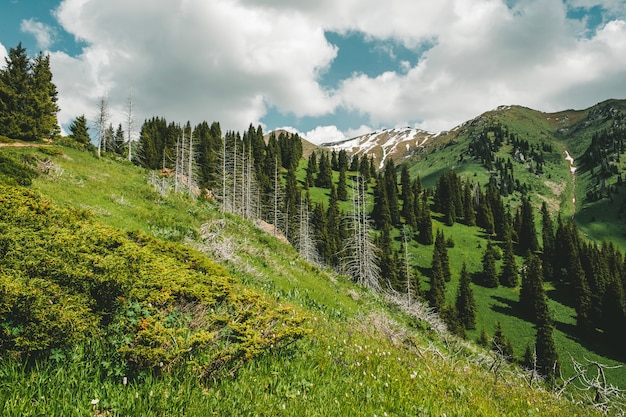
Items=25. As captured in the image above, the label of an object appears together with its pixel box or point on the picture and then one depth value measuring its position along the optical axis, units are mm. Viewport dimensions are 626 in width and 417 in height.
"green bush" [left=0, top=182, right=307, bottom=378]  3820
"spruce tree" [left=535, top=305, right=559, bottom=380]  55250
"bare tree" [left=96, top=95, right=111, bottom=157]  60750
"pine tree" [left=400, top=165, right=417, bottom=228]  100288
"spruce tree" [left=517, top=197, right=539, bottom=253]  97750
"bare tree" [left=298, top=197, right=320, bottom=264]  72288
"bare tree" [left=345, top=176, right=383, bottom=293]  47375
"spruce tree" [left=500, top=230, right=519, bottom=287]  77500
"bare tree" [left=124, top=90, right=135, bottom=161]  64938
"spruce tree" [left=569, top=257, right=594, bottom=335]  64375
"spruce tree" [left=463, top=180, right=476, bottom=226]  105062
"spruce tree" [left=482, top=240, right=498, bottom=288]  76688
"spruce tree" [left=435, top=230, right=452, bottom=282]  77000
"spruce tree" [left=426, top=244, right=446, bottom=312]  67125
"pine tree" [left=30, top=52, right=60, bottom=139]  43625
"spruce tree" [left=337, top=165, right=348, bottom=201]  115562
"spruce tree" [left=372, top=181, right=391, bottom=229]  99125
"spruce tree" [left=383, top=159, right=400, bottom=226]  101875
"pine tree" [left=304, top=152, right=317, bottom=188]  120388
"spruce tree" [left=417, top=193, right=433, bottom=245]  90875
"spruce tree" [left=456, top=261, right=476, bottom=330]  64188
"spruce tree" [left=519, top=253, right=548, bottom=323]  63450
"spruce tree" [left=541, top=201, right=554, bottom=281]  85688
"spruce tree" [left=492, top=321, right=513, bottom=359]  53250
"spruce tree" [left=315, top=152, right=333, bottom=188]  122438
